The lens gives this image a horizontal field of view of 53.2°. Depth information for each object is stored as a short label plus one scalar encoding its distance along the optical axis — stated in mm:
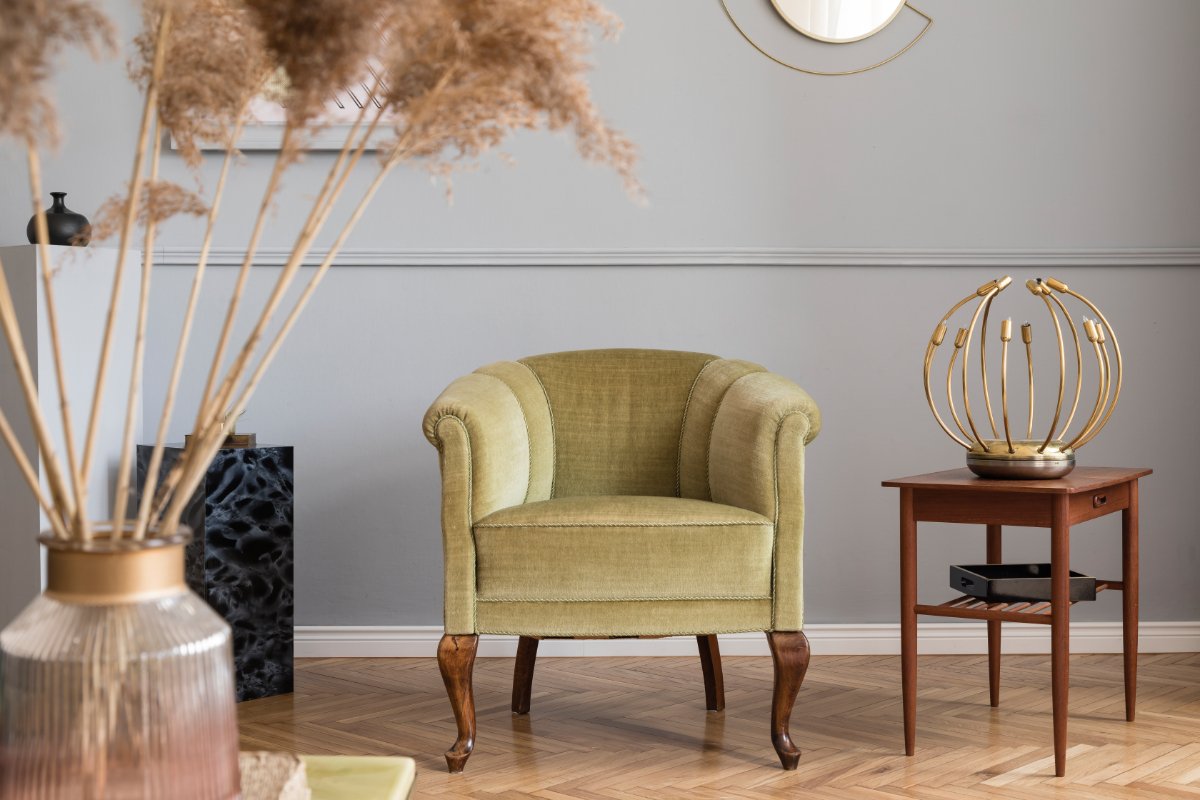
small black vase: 2740
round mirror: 3105
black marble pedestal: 2639
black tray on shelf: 2270
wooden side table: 2119
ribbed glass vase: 761
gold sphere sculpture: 2238
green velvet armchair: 2152
